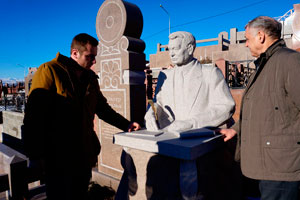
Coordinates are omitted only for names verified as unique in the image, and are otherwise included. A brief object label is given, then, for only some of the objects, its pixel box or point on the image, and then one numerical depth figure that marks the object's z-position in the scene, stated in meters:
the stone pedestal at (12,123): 9.07
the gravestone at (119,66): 3.69
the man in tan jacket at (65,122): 1.58
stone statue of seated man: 2.07
